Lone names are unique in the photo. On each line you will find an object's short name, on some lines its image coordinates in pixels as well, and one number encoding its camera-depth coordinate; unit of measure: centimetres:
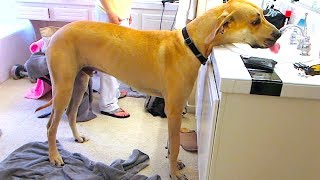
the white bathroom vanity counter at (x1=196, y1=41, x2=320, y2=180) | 111
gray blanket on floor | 179
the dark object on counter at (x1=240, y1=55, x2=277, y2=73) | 122
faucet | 152
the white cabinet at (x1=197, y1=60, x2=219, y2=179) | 123
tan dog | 158
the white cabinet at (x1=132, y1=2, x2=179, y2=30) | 321
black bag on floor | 266
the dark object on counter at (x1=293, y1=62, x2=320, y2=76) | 121
